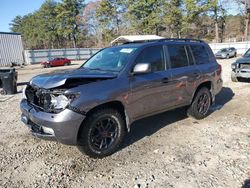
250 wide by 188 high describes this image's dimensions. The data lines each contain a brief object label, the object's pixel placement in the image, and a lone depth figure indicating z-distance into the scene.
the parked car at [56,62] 24.33
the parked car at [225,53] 22.34
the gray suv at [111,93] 2.73
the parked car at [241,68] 7.33
